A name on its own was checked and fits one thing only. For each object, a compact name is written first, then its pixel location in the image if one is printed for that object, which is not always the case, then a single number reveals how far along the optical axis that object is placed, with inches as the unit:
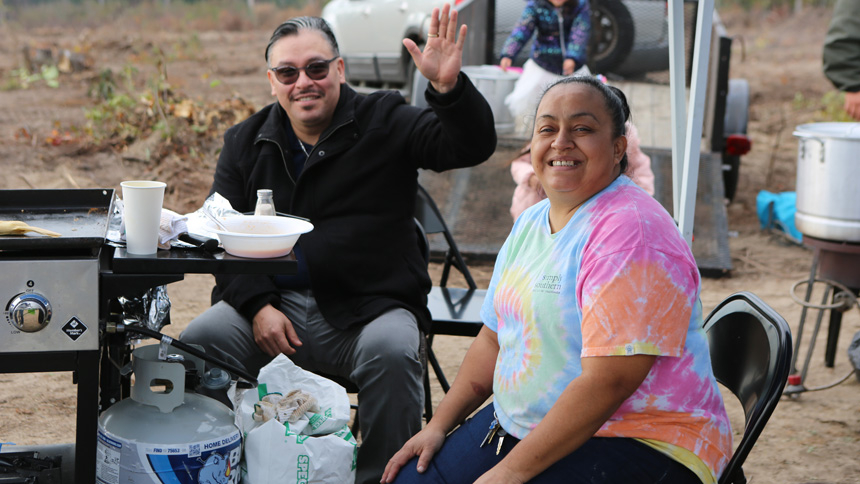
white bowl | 80.7
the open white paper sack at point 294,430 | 85.1
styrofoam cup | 78.0
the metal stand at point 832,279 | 155.9
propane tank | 80.0
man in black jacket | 102.5
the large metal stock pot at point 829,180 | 148.6
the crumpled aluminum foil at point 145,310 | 87.4
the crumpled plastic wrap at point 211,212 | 86.4
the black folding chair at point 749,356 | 70.9
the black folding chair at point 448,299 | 120.3
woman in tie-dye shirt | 68.2
